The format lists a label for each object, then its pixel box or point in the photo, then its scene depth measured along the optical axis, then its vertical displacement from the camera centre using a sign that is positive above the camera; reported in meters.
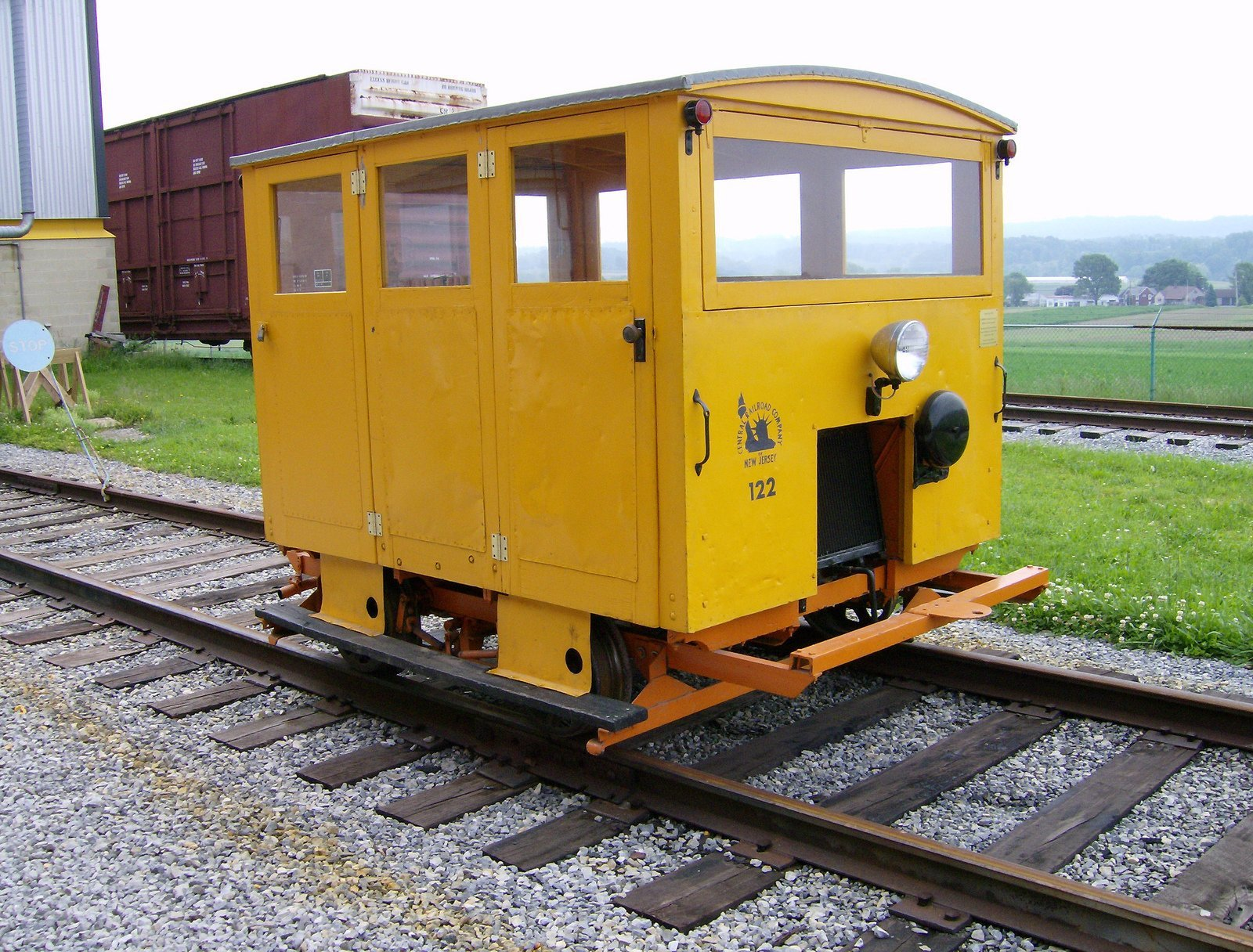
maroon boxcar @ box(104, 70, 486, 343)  20.83 +3.39
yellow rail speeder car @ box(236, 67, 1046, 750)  4.21 -0.10
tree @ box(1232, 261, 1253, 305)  30.39 +1.43
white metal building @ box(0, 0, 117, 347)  22.86 +3.84
